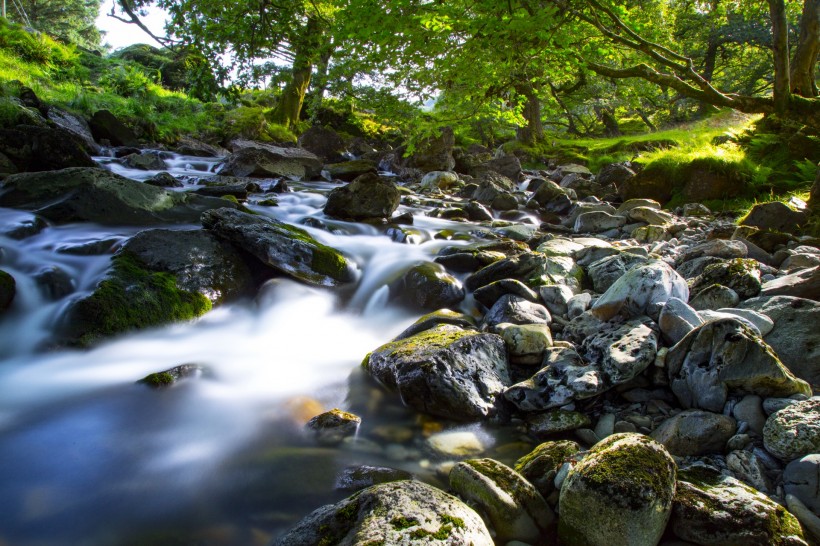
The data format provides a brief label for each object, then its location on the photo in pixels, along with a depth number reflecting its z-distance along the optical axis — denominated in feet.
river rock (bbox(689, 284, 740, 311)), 13.19
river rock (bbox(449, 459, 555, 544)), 7.16
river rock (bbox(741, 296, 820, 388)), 9.68
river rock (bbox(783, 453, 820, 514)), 6.66
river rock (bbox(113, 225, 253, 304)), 16.34
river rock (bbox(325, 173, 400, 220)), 29.78
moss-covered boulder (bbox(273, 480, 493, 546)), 5.76
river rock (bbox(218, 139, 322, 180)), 41.57
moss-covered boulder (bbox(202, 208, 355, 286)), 18.58
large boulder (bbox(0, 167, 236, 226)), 20.94
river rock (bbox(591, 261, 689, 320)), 12.21
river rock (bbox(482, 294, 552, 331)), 14.66
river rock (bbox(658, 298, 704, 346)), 10.82
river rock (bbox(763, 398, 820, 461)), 7.23
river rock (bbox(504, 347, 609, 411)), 10.28
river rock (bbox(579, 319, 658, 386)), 10.29
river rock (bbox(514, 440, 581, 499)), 8.04
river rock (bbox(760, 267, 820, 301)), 11.99
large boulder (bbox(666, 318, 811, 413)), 8.59
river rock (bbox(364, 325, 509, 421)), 11.01
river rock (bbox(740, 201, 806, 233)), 20.47
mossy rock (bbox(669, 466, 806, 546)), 6.19
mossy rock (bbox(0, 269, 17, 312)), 13.98
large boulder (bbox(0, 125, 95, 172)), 26.84
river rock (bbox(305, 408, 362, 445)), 10.38
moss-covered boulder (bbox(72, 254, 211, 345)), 13.65
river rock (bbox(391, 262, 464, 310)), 18.15
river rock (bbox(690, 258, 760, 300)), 13.38
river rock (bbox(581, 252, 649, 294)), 16.96
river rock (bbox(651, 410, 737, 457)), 8.36
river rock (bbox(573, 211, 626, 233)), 28.71
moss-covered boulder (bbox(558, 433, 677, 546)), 6.41
